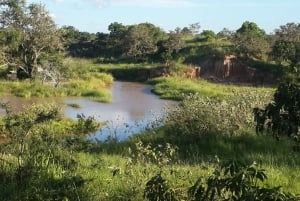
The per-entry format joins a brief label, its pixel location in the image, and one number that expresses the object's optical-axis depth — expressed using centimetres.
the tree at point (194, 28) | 6939
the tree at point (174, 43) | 5006
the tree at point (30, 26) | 3244
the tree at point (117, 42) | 6003
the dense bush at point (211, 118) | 1089
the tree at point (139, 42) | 5428
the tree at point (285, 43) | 3754
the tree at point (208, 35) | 5559
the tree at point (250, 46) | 4197
